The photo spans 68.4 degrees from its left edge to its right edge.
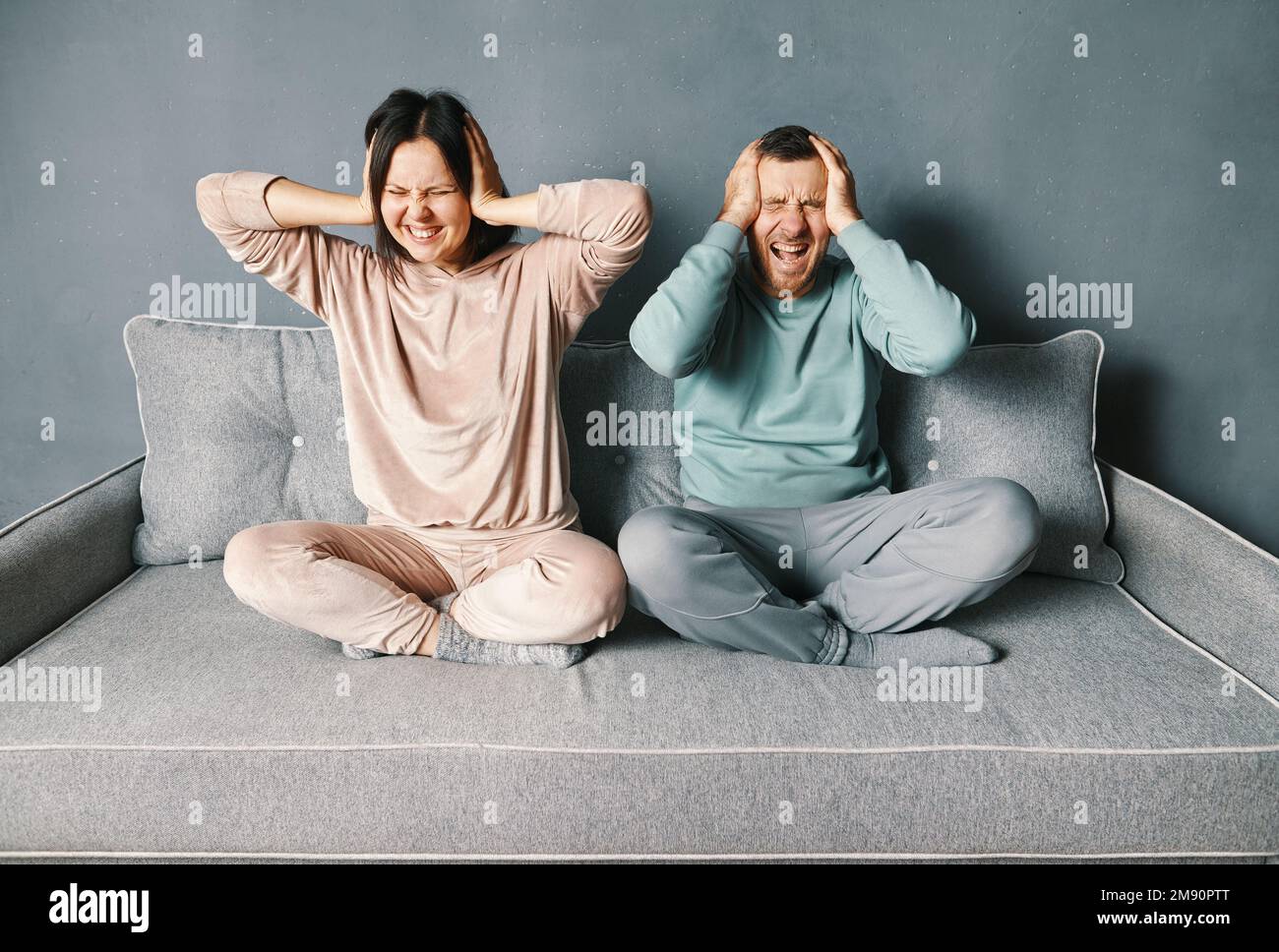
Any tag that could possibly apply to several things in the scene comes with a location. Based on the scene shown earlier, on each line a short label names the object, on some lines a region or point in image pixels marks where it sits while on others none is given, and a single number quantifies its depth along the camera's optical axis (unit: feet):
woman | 5.12
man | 4.85
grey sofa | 4.09
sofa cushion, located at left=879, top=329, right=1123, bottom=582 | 5.88
